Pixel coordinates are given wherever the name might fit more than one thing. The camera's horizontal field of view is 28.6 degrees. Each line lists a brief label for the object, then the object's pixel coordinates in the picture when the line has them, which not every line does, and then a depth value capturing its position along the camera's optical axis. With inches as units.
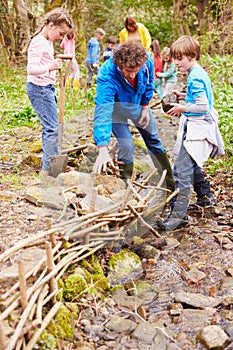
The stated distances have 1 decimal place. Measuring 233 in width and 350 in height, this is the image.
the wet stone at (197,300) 109.7
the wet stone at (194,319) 101.9
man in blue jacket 136.1
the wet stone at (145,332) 96.0
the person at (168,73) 315.3
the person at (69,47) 327.0
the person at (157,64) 331.9
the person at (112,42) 359.9
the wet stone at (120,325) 98.5
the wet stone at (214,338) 93.7
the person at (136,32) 292.4
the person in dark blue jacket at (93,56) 373.1
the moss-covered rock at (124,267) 120.6
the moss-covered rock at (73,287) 103.3
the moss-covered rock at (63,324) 88.4
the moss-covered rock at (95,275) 111.3
